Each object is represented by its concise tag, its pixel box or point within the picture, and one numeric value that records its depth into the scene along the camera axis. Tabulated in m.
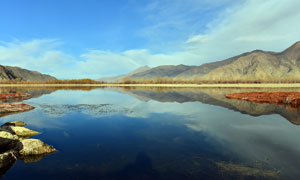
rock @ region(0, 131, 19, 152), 10.01
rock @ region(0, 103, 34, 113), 24.47
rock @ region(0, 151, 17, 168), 8.80
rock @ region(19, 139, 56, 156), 10.25
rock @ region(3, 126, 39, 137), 13.55
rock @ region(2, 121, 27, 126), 15.81
